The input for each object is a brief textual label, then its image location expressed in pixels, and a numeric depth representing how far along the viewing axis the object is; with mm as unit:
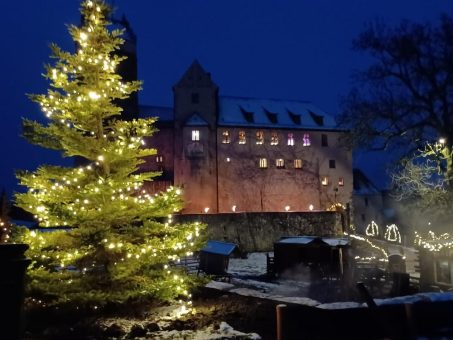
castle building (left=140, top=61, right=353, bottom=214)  50219
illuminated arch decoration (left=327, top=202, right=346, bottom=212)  51997
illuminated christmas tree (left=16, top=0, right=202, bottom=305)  8914
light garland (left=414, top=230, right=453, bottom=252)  17234
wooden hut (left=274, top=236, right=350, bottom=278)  28219
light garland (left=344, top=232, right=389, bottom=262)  26375
